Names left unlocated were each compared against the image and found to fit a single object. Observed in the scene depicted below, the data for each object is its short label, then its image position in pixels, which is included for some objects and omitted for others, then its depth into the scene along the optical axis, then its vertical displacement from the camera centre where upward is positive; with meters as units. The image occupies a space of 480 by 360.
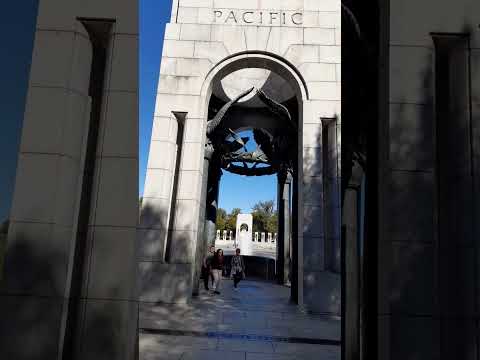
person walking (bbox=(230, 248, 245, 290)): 18.39 -1.67
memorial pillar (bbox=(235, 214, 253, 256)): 46.66 -0.08
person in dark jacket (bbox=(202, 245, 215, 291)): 17.02 -1.57
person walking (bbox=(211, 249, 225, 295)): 16.13 -1.46
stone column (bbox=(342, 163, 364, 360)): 5.14 -0.33
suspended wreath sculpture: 16.56 +4.38
